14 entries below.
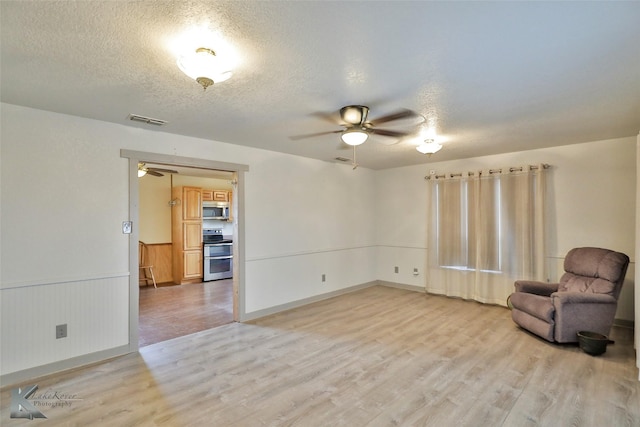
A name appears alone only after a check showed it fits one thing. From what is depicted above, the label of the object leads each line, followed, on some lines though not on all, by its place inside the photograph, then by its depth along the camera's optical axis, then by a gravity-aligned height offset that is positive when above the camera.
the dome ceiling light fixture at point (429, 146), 3.88 +0.91
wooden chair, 6.78 -1.00
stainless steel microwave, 7.47 +0.25
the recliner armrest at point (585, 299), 3.38 -0.92
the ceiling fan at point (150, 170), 4.93 +0.88
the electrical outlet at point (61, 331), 2.95 -1.05
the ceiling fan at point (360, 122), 2.72 +0.89
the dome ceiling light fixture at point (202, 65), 1.79 +0.92
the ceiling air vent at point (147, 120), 3.10 +1.05
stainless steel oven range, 7.16 -0.84
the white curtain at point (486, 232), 4.67 -0.25
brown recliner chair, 3.40 -0.99
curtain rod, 4.61 +0.76
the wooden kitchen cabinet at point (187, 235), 6.98 -0.33
